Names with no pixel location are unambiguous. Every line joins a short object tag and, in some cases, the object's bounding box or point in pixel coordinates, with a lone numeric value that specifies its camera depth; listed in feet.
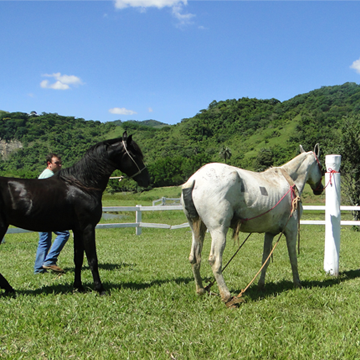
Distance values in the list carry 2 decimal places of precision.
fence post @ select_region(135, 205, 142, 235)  43.96
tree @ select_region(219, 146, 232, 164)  352.28
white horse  13.64
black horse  14.52
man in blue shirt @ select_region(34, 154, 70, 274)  20.93
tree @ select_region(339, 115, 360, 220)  52.54
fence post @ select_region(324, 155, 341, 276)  19.24
